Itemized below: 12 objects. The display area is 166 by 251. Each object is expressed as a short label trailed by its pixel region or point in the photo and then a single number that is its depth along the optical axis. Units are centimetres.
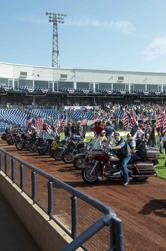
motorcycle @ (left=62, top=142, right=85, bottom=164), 1881
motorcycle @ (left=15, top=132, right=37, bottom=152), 2472
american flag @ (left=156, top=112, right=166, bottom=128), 2423
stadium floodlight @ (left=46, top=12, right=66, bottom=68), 8556
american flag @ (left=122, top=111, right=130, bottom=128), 3330
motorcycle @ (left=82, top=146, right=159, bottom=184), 1338
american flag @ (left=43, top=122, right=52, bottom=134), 2464
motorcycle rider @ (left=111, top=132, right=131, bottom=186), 1311
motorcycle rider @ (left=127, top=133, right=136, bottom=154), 1387
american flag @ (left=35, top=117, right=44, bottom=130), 3012
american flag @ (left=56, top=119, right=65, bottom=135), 2544
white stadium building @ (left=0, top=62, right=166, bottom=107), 6694
